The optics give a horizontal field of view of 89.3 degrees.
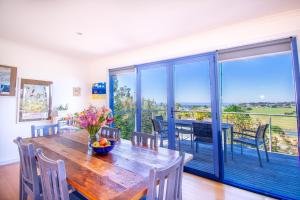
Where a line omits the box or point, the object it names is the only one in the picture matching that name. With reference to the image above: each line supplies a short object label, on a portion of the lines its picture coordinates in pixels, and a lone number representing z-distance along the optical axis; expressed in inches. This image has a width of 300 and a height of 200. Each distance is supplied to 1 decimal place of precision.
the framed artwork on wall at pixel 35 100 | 135.0
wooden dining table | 38.4
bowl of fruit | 62.2
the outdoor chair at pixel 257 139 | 109.6
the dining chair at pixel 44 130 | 96.0
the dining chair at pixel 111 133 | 89.9
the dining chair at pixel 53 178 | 39.1
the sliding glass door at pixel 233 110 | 94.3
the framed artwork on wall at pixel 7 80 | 123.8
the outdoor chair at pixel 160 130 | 129.1
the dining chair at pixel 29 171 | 55.6
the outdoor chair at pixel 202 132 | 107.3
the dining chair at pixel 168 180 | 35.4
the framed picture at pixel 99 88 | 174.4
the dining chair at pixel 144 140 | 73.3
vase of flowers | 64.7
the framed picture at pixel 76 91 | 174.7
